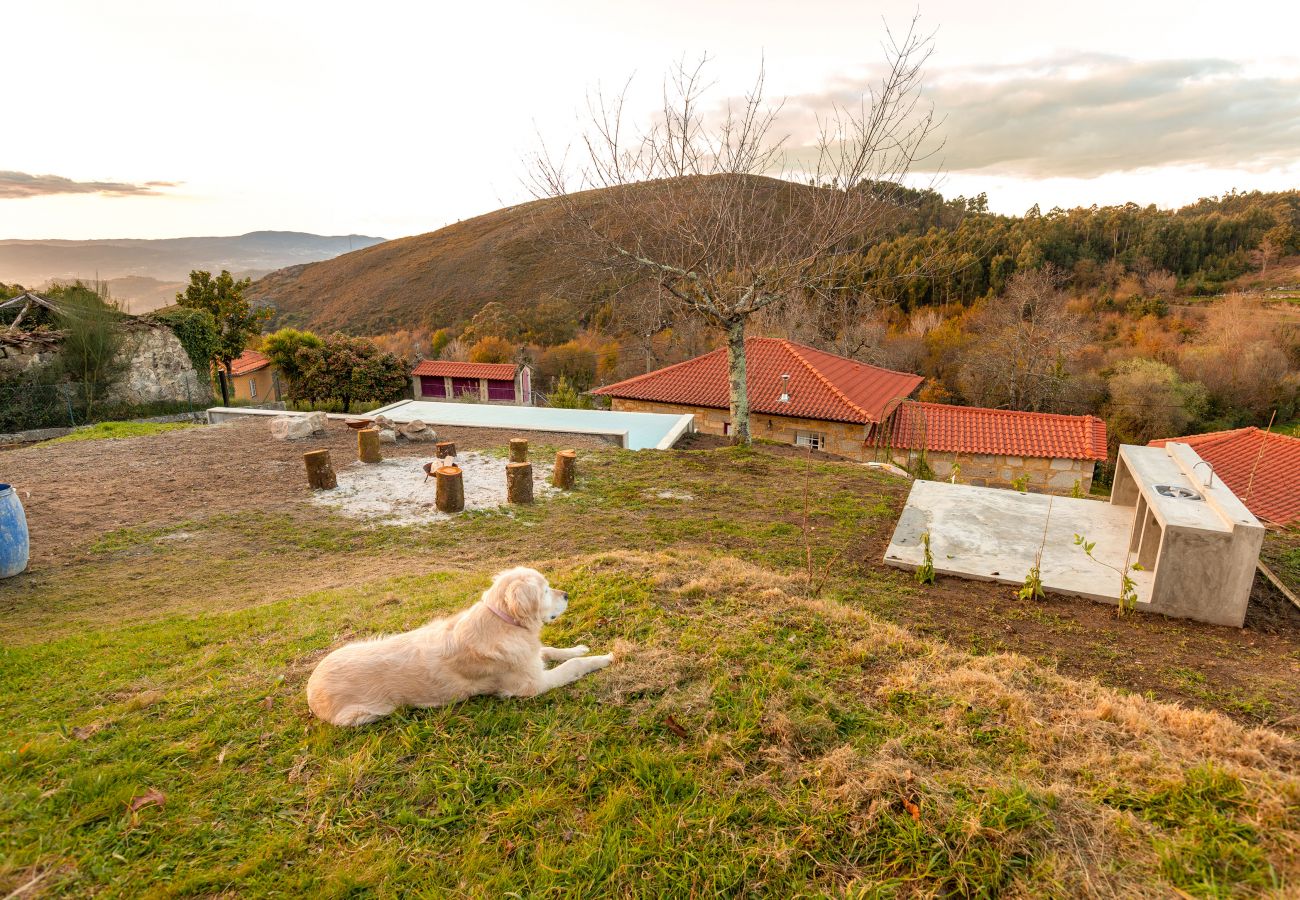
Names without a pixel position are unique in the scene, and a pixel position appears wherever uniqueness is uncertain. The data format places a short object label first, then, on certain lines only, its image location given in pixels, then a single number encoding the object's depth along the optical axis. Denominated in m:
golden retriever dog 2.89
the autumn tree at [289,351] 23.86
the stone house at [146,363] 16.27
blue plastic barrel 5.26
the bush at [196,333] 20.36
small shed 35.75
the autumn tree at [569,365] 40.59
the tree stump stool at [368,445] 9.26
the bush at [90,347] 16.89
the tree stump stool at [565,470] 8.19
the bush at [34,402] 15.59
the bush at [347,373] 23.62
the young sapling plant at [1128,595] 4.26
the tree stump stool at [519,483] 7.60
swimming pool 12.18
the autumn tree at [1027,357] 29.06
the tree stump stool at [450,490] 7.31
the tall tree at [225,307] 22.84
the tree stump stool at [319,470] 8.13
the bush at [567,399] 19.36
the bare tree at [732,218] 9.55
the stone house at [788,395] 19.52
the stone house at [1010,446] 17.55
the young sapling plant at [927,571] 4.88
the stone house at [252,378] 34.91
